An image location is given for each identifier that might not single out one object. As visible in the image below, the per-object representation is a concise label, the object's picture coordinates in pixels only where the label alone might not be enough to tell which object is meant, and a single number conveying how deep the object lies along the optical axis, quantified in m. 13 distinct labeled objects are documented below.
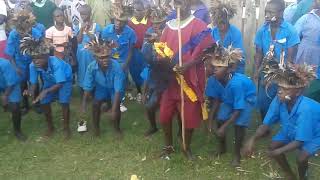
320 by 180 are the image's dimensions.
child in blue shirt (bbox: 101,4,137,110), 5.38
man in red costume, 4.05
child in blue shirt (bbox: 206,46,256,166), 4.12
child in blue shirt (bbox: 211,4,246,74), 4.65
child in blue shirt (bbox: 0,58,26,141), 4.76
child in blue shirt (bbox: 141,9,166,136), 4.52
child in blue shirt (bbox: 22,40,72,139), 4.77
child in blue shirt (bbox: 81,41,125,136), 4.72
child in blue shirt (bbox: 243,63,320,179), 3.51
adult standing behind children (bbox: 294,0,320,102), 4.63
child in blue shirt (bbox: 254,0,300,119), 4.45
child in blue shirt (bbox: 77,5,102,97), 5.59
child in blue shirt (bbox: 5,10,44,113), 5.21
